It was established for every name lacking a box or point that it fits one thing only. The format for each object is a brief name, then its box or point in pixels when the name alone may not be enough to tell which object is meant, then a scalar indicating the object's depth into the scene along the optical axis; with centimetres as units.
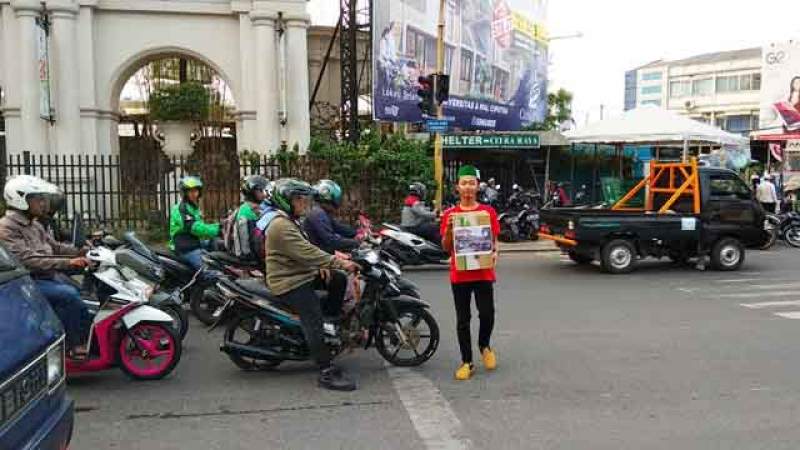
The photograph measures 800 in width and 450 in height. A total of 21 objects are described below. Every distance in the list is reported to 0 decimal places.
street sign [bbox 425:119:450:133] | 1484
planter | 2423
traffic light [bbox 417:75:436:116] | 1512
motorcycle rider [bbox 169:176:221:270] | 766
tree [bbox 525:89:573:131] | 3880
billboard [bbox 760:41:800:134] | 3438
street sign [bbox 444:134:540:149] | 2002
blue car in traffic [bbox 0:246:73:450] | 239
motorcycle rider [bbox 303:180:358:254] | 711
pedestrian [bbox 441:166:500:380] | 562
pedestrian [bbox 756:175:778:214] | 1709
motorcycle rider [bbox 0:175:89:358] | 515
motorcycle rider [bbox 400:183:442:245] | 1217
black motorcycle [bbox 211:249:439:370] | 550
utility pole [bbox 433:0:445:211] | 1551
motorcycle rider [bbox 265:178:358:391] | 510
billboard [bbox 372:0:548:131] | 2064
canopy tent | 1555
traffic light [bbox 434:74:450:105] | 1495
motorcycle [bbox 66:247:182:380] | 538
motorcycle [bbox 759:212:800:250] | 1555
